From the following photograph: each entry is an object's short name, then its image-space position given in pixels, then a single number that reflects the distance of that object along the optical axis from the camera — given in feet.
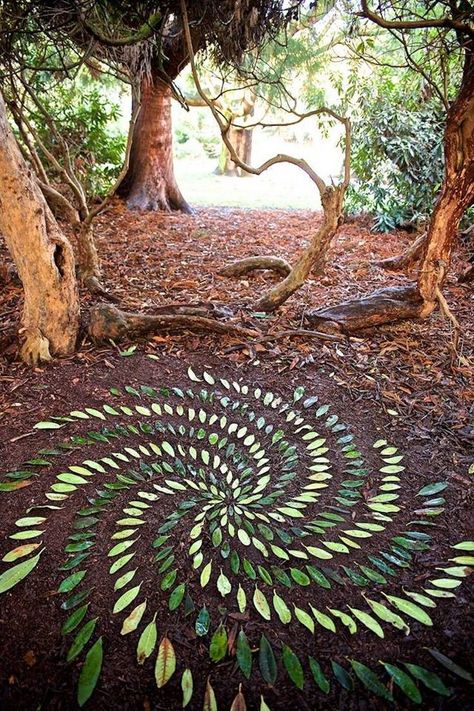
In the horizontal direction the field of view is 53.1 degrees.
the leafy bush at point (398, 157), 19.76
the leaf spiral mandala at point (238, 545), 4.51
